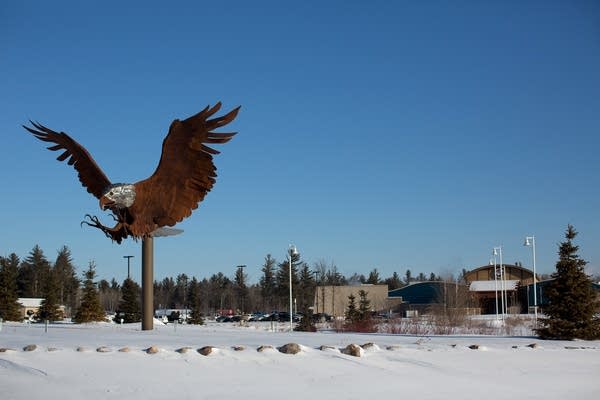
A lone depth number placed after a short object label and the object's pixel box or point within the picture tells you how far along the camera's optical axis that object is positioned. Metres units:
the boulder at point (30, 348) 11.23
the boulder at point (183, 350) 11.16
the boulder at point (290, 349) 11.51
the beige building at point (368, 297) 58.81
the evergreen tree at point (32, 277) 65.69
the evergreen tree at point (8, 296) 33.28
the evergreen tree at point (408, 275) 161.38
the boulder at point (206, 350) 11.06
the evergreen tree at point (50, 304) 35.44
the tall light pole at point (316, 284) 44.89
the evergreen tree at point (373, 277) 101.50
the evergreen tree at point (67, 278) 62.03
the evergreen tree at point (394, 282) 118.66
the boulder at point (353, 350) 11.70
